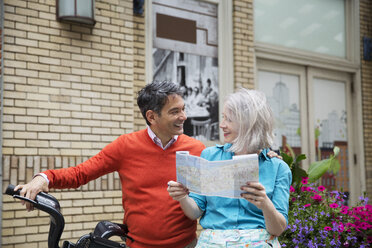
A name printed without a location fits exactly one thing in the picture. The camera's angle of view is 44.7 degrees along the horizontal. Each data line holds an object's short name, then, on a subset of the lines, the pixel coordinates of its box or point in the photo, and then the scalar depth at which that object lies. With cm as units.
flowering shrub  370
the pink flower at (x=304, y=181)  430
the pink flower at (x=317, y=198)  423
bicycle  241
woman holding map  224
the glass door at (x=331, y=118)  805
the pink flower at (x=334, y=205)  399
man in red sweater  285
